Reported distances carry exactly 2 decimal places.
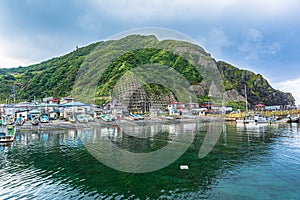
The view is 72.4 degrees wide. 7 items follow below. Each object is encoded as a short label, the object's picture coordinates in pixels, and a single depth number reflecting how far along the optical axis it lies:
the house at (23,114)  54.06
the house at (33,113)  53.96
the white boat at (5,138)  27.12
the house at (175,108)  75.32
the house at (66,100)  69.72
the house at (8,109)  57.50
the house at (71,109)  57.81
